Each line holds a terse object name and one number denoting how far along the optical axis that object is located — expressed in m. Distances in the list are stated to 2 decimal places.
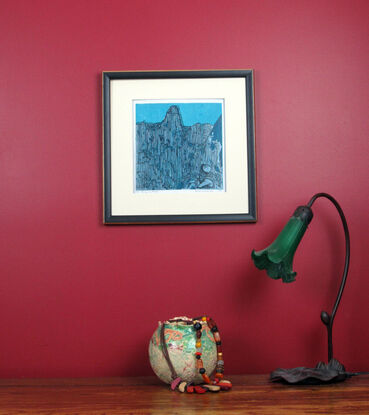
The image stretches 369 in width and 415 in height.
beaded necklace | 1.53
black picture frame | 1.85
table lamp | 1.60
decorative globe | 1.54
